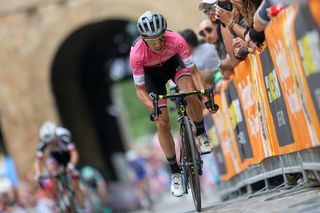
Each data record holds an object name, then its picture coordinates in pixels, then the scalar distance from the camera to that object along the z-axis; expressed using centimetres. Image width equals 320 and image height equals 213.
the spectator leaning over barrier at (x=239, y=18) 1705
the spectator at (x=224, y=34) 1953
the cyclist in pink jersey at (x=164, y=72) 1722
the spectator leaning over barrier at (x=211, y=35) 2111
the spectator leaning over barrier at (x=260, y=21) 1456
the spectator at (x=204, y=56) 2392
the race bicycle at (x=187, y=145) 1692
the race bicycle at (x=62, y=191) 2794
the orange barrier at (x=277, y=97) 1245
